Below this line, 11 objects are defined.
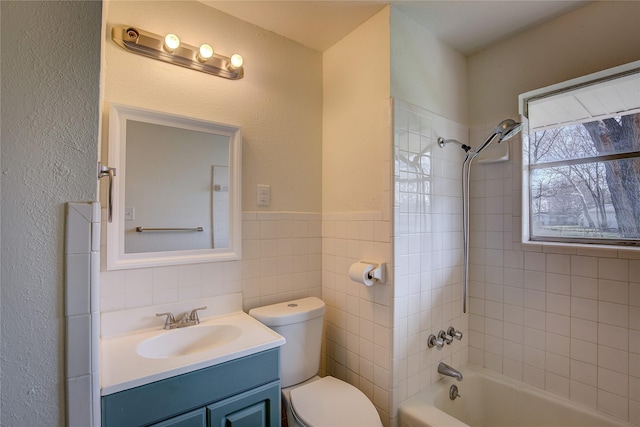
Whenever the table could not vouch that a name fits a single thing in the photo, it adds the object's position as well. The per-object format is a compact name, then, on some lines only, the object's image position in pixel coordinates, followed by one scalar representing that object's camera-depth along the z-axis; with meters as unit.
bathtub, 1.51
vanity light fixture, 1.37
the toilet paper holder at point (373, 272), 1.56
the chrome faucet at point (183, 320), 1.44
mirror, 1.39
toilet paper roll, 1.56
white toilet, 1.37
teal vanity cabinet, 1.02
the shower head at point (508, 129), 1.53
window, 1.53
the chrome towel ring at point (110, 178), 0.97
